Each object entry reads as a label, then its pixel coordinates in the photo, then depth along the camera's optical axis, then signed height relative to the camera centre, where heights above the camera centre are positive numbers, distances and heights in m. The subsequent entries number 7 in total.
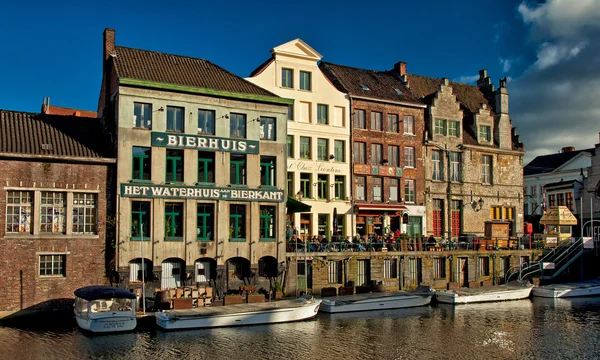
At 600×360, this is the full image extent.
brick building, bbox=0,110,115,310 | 34.81 +0.84
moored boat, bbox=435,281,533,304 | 42.91 -4.44
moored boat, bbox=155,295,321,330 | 32.31 -4.33
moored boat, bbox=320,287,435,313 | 38.31 -4.35
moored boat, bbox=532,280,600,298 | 47.09 -4.55
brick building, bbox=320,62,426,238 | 51.09 +5.40
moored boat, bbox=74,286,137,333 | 31.23 -3.87
